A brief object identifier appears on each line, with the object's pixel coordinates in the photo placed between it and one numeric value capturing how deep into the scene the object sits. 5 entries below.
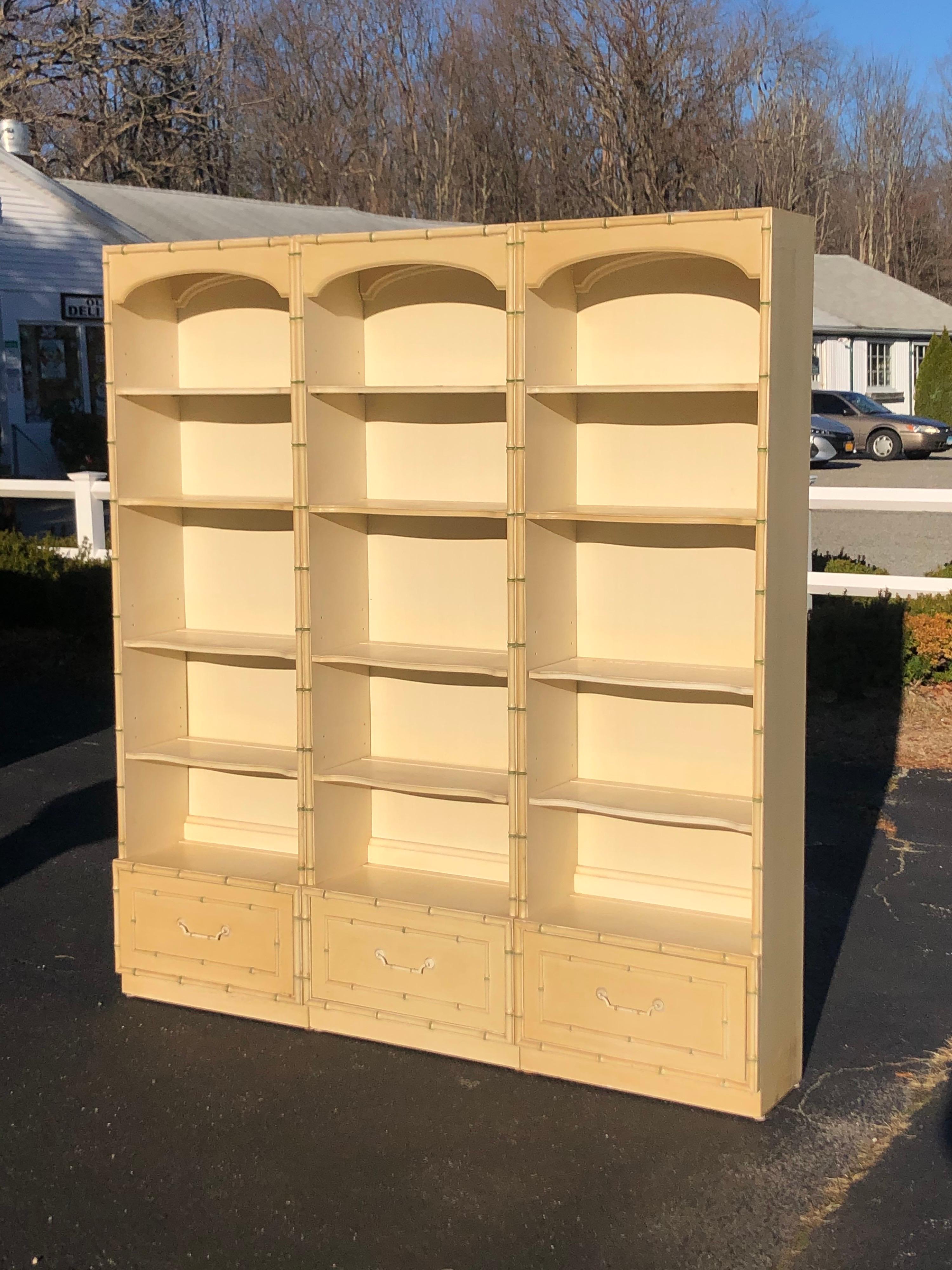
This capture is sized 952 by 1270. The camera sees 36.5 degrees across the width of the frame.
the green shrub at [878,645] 10.20
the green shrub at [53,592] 12.89
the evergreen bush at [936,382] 39.44
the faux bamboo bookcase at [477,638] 5.14
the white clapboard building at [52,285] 23.19
